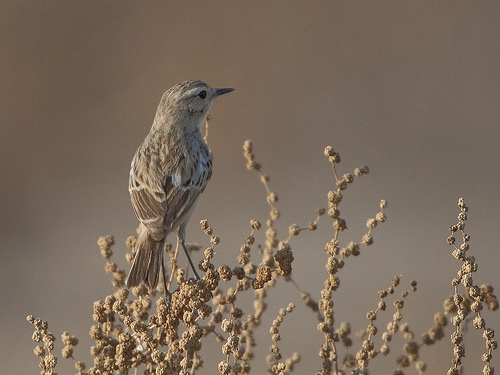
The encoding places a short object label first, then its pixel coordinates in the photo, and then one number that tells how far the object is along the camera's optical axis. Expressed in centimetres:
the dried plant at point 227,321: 756
